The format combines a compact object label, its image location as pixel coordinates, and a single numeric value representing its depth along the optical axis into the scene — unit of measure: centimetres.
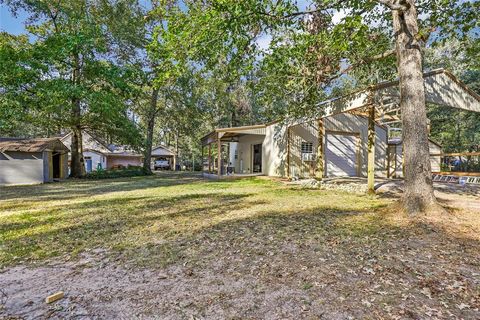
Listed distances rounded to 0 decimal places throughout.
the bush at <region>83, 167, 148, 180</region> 1747
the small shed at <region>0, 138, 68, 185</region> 1408
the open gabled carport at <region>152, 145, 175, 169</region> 3409
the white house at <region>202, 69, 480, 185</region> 1430
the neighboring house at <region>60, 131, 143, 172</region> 2964
